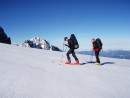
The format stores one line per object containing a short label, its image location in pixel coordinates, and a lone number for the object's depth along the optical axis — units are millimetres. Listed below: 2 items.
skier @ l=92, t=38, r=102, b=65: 9260
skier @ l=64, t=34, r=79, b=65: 8727
